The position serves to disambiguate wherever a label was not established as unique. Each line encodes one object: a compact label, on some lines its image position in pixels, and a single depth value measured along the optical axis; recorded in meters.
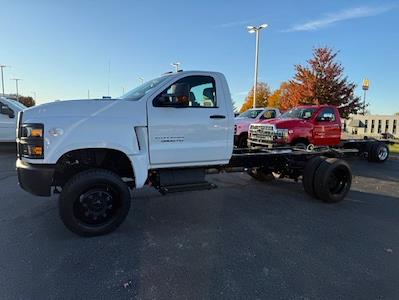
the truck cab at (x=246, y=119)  13.91
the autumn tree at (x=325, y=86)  23.70
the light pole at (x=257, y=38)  26.30
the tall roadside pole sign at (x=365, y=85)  26.81
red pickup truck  10.52
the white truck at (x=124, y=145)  4.36
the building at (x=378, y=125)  31.42
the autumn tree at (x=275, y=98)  46.00
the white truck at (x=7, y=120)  11.44
